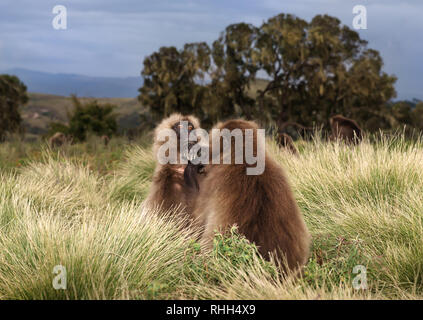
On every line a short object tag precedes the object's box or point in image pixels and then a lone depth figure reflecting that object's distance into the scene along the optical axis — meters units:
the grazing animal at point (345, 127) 9.11
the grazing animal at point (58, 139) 15.21
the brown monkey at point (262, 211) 3.20
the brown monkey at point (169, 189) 4.43
